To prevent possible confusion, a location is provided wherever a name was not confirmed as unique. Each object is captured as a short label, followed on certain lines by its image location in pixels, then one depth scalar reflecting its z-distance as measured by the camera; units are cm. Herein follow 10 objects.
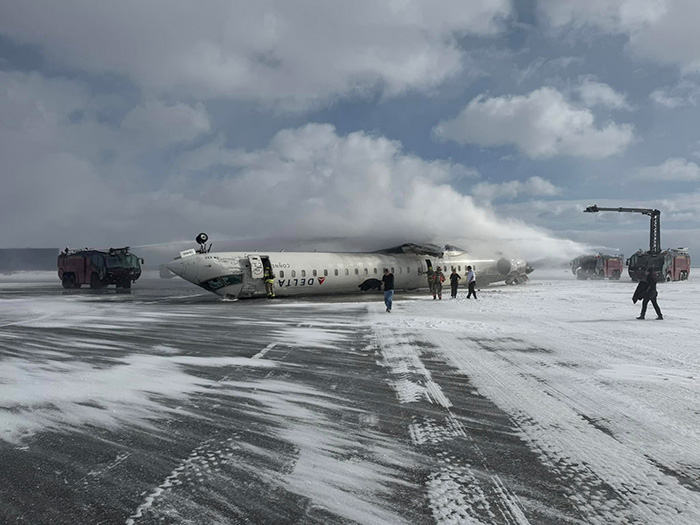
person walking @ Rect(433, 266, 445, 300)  2559
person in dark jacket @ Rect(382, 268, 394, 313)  1822
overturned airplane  2456
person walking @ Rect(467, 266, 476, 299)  2520
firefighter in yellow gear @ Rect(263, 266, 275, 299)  2525
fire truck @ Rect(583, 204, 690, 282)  4278
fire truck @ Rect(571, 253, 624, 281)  5238
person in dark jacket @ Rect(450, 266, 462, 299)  2625
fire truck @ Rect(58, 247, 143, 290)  3666
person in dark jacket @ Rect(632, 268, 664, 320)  1503
